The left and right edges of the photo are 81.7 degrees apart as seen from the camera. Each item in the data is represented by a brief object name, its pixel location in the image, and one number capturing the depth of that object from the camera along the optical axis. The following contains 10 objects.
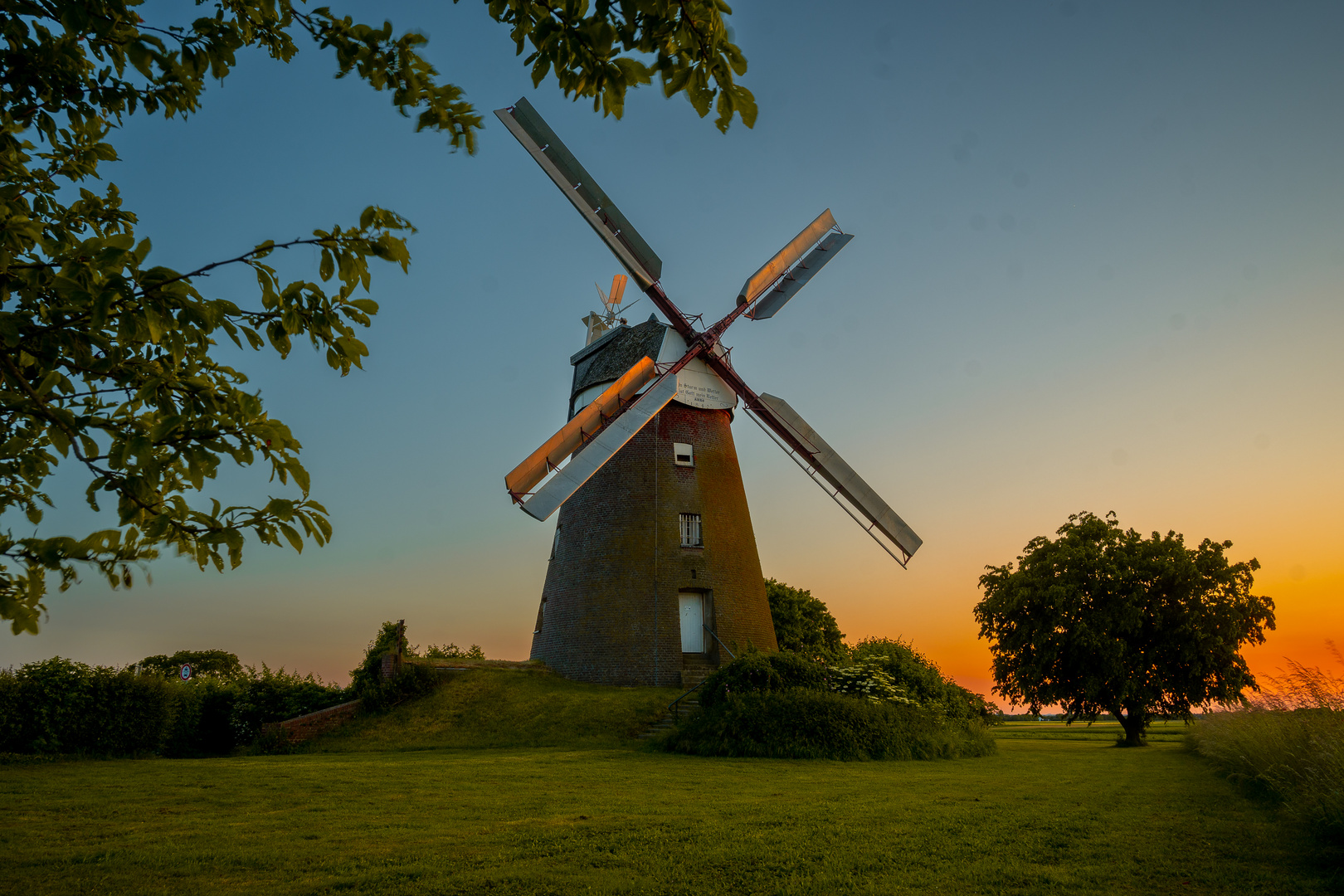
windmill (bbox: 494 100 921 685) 20.12
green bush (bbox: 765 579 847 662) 27.41
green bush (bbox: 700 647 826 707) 16.39
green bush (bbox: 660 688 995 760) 14.70
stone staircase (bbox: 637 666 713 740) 17.18
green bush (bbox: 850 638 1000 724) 18.41
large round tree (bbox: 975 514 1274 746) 23.48
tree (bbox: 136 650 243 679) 34.09
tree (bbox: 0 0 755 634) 3.14
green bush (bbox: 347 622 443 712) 19.28
